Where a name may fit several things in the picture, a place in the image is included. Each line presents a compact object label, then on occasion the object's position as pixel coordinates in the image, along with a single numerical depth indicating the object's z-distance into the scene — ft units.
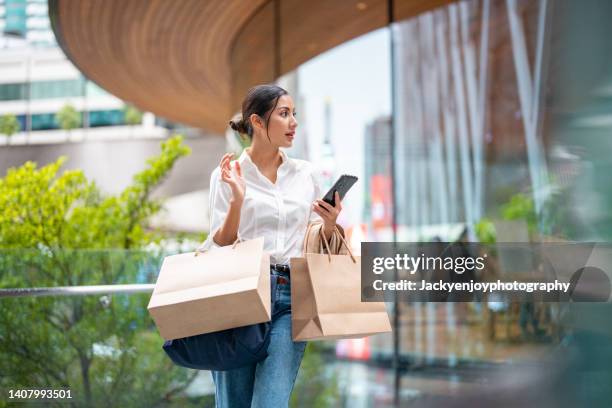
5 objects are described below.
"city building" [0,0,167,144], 97.71
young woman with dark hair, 7.38
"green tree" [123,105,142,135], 120.47
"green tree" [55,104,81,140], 109.19
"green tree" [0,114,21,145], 89.81
